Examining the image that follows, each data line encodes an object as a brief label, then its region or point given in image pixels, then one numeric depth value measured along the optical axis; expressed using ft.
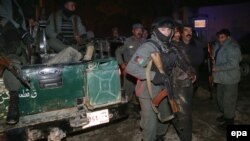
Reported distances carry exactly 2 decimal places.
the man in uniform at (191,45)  17.02
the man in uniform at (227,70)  17.63
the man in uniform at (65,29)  16.25
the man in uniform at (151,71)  13.32
